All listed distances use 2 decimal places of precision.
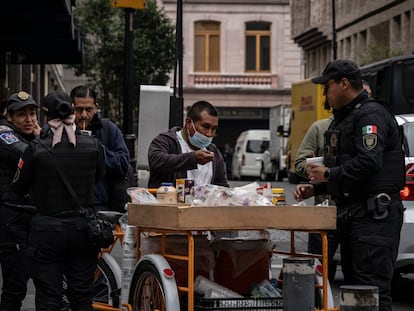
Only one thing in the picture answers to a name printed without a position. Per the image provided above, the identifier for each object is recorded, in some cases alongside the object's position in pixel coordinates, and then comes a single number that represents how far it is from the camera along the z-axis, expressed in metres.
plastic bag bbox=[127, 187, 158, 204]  10.33
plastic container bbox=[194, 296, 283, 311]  9.82
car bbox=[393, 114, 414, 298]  14.63
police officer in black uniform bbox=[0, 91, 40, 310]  11.69
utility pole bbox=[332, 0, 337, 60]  54.83
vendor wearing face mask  10.87
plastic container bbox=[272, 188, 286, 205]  10.16
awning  20.81
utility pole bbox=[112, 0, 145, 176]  23.16
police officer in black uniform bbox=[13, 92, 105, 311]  9.93
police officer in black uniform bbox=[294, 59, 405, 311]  9.78
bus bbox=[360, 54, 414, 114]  30.76
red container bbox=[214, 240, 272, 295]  10.45
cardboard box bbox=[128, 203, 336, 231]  9.40
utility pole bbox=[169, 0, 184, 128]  21.28
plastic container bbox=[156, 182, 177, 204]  10.28
